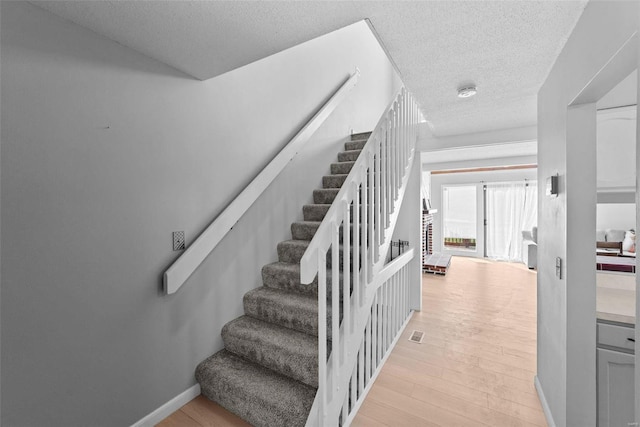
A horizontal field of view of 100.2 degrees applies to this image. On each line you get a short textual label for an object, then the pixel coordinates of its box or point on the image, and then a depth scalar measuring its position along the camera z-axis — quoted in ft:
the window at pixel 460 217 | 22.90
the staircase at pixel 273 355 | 4.90
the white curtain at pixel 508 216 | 20.34
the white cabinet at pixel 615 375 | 4.09
